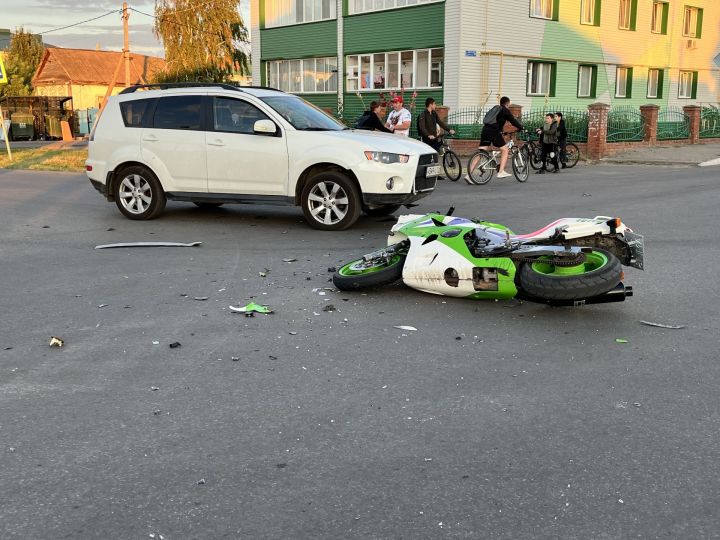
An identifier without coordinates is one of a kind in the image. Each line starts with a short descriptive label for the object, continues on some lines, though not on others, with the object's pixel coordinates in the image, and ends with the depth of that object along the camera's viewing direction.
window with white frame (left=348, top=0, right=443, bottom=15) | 29.86
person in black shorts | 17.20
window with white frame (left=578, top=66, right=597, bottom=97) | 33.66
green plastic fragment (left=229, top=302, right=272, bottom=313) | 6.20
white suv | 10.06
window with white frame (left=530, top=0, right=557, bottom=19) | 30.39
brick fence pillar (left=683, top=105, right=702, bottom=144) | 31.52
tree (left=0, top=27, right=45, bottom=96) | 75.98
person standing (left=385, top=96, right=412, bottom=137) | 17.92
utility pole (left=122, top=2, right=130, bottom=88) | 37.72
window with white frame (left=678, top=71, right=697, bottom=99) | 39.06
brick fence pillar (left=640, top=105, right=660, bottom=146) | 28.86
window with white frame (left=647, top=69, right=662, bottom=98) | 37.06
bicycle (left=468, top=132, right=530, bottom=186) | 16.95
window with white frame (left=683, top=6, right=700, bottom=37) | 38.25
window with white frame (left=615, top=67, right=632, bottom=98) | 35.09
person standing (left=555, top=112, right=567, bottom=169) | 20.61
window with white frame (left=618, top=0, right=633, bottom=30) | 34.50
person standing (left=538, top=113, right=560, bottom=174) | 20.06
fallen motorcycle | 5.76
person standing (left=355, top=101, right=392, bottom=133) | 17.19
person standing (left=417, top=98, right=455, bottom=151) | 18.16
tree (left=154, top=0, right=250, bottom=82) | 45.59
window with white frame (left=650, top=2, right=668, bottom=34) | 36.31
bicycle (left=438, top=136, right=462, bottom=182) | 18.11
